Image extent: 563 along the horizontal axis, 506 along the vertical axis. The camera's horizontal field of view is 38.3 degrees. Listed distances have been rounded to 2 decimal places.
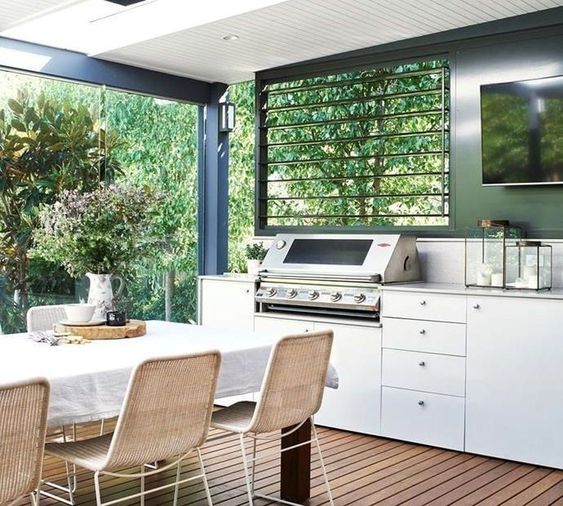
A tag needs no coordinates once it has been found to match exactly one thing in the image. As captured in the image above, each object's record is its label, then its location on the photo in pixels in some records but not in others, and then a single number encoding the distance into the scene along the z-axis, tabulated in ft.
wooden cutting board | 12.21
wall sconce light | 22.04
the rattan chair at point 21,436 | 7.73
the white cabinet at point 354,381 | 16.40
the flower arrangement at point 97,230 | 12.15
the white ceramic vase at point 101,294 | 12.72
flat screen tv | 15.43
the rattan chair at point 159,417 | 8.99
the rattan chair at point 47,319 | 13.47
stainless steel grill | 16.58
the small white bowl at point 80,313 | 12.46
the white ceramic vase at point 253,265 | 19.58
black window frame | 17.57
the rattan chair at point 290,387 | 10.48
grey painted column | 22.13
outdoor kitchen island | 14.23
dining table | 9.31
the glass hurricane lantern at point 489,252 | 15.85
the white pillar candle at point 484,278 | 15.94
